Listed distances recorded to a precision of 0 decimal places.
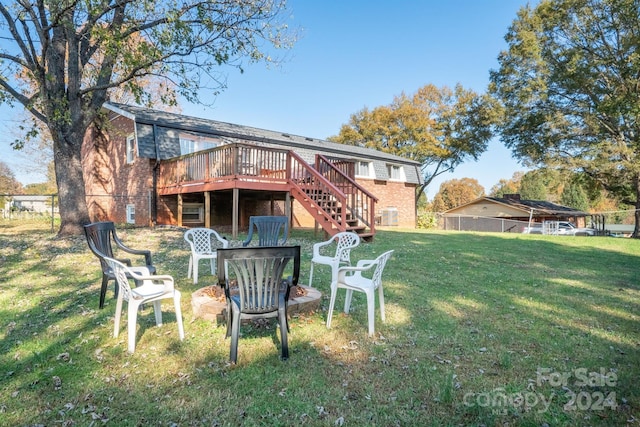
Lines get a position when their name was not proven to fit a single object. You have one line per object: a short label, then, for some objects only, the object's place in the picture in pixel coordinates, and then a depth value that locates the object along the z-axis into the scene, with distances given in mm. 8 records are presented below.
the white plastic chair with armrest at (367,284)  3369
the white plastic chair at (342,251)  4266
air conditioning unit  20859
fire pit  3637
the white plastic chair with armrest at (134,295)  2940
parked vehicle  24439
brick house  9750
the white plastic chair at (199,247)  5027
